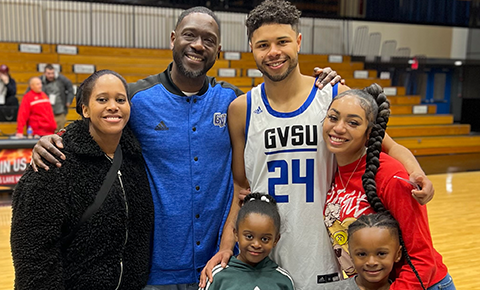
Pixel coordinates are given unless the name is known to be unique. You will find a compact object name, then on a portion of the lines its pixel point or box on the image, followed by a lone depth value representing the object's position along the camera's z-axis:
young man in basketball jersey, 1.79
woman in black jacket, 1.53
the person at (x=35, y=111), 6.82
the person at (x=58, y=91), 7.60
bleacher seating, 9.01
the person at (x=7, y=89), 7.55
